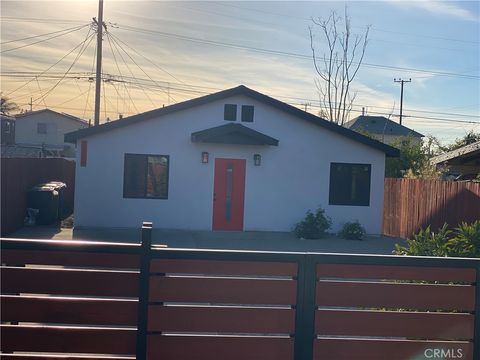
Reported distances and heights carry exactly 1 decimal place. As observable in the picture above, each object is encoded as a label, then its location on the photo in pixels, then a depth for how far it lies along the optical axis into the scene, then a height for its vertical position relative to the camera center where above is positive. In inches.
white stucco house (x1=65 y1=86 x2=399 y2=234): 666.2 +18.3
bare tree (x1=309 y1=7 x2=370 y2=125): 1464.1 +235.2
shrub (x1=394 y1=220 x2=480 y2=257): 240.5 -23.4
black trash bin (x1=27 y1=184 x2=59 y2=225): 655.8 -35.6
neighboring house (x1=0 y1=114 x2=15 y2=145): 1322.1 +105.8
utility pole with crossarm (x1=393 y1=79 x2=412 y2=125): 2461.9 +438.2
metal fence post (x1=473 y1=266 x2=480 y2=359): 144.9 -35.0
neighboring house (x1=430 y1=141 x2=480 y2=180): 481.4 +33.9
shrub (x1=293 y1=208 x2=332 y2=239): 657.6 -48.5
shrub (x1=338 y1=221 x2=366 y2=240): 666.2 -53.2
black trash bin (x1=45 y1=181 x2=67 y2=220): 725.3 -29.3
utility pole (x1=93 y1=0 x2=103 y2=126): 999.0 +207.6
